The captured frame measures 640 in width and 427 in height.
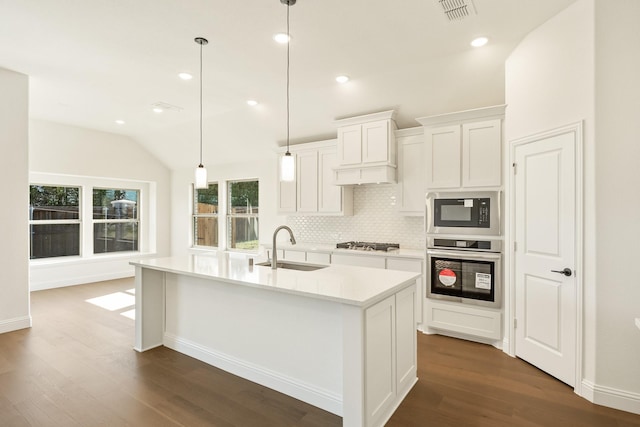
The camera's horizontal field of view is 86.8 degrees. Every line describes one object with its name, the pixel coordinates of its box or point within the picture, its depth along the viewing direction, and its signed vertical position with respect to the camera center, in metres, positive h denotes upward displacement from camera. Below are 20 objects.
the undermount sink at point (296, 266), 3.31 -0.52
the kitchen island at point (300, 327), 2.12 -0.92
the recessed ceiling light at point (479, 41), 3.15 +1.62
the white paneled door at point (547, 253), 2.76 -0.35
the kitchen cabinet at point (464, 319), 3.60 -1.18
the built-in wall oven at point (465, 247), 3.60 -0.38
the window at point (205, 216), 7.44 -0.08
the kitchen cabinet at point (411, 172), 4.36 +0.54
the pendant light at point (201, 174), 3.14 +0.38
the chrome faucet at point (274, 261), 3.01 -0.43
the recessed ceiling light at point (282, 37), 3.06 +1.61
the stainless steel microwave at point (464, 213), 3.63 +0.00
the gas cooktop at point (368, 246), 4.65 -0.47
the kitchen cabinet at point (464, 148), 3.61 +0.73
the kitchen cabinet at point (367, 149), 4.42 +0.86
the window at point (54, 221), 6.31 -0.17
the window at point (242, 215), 6.76 -0.05
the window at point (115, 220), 7.12 -0.17
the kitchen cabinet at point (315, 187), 5.14 +0.41
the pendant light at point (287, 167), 2.86 +0.39
